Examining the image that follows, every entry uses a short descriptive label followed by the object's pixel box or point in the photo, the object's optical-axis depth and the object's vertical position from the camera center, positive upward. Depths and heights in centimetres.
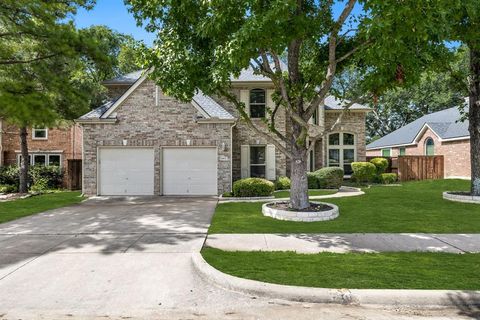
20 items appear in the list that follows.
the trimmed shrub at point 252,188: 1332 -118
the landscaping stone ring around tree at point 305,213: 881 -154
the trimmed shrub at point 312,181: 1644 -108
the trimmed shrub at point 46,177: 1961 -100
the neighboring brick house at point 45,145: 2272 +128
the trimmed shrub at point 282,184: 1617 -122
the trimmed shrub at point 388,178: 1942 -110
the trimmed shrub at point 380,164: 1958 -20
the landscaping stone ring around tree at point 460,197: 1161 -143
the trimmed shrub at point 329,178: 1638 -93
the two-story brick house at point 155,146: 1445 +73
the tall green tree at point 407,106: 4009 +787
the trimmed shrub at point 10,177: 1984 -98
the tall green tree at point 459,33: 639 +321
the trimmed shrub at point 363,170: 1802 -54
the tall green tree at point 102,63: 1386 +538
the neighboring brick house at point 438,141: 2023 +160
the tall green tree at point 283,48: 696 +305
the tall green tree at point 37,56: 1257 +475
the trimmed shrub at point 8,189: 1773 -158
